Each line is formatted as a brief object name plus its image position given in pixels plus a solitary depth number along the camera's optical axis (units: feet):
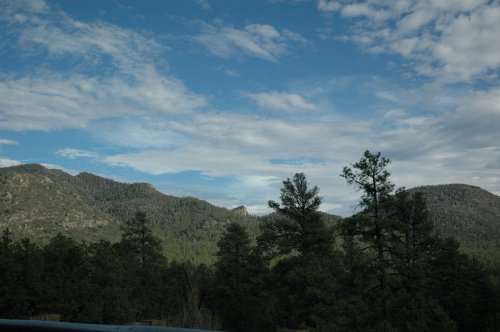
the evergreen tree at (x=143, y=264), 116.98
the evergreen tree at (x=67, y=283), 87.10
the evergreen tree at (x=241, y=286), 112.68
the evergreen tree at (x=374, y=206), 75.72
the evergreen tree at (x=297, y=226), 114.01
